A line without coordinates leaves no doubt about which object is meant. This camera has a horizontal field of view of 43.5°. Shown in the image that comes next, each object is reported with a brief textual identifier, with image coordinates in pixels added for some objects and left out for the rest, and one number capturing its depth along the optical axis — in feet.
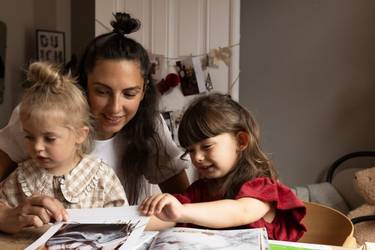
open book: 2.67
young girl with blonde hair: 3.77
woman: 4.55
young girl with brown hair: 3.39
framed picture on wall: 9.50
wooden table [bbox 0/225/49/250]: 3.01
